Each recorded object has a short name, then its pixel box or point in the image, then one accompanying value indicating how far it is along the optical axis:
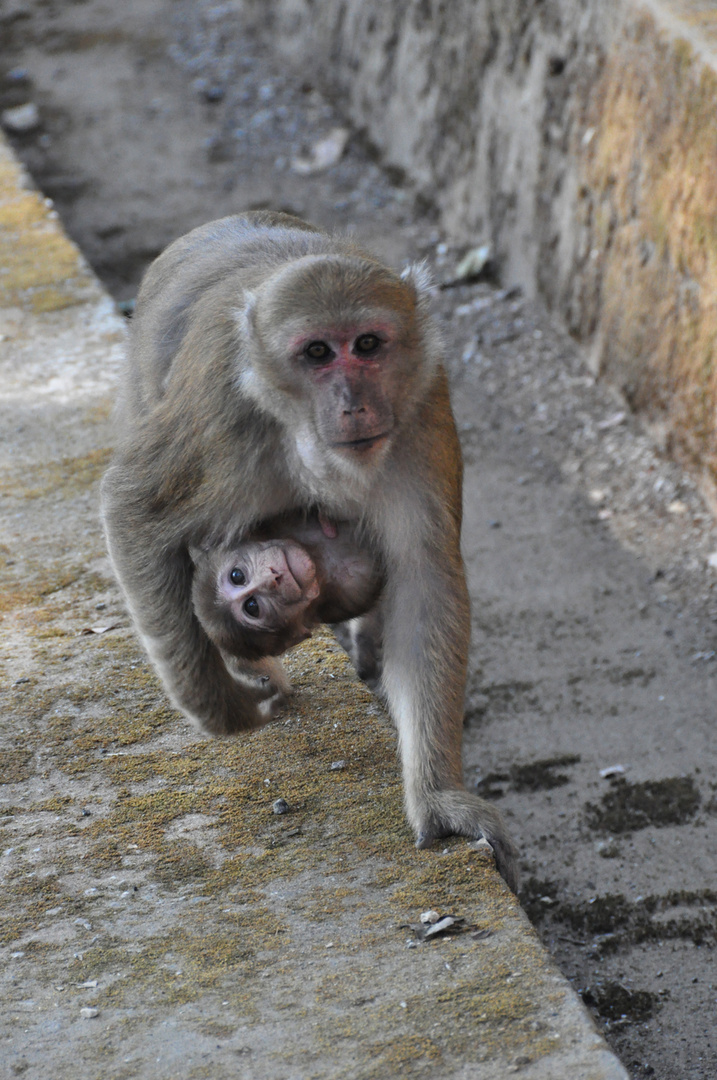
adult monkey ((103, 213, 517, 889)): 5.61
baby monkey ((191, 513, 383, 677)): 6.23
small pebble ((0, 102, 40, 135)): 18.34
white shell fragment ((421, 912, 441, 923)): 5.08
